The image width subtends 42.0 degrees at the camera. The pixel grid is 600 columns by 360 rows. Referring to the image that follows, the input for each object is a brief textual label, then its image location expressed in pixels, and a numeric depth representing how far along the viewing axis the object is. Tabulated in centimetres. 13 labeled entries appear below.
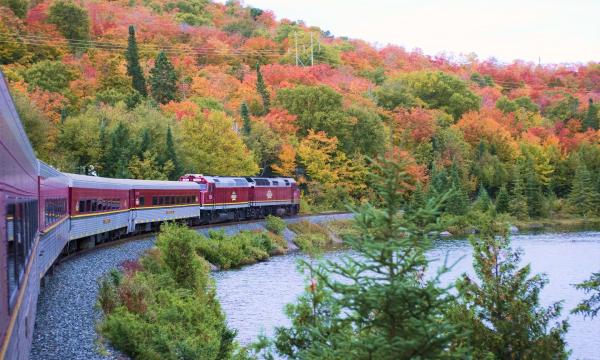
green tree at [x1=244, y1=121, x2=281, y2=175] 6768
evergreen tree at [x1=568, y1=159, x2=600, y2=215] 7925
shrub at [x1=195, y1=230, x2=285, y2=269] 3694
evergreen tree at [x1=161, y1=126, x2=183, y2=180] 5391
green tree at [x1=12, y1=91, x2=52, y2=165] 4753
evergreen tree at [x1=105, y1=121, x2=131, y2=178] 5094
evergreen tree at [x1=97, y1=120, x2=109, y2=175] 5291
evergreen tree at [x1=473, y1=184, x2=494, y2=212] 7100
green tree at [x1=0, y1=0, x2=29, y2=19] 9195
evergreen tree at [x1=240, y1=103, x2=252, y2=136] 7012
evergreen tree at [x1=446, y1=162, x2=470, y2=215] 6846
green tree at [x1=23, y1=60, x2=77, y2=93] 6975
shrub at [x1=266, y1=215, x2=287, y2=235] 4978
